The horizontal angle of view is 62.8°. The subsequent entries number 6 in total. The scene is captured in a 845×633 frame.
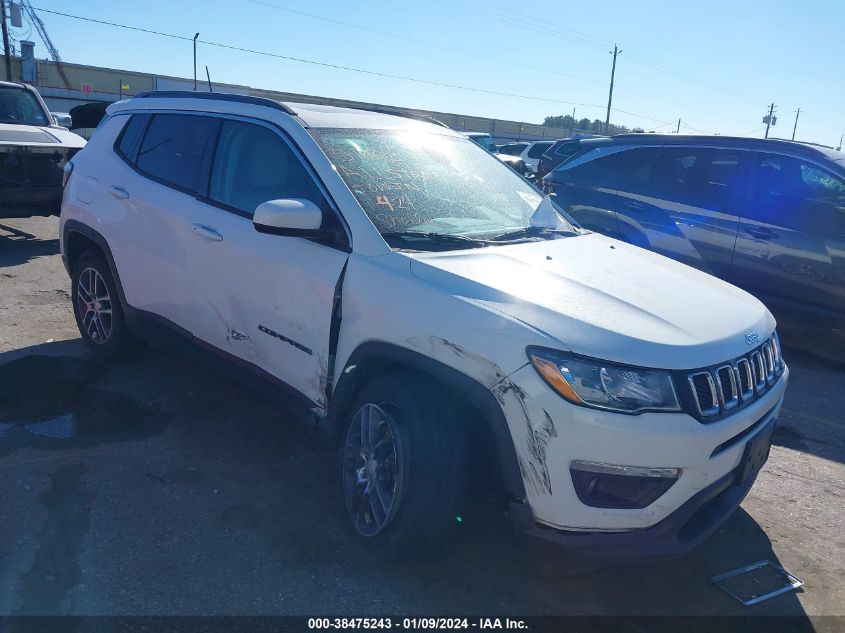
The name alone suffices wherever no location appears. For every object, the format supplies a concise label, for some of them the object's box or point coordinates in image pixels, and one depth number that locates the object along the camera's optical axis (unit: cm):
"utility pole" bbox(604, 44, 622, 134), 5386
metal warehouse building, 3641
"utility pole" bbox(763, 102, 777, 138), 6524
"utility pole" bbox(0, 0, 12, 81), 3291
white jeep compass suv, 241
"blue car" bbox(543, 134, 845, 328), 603
